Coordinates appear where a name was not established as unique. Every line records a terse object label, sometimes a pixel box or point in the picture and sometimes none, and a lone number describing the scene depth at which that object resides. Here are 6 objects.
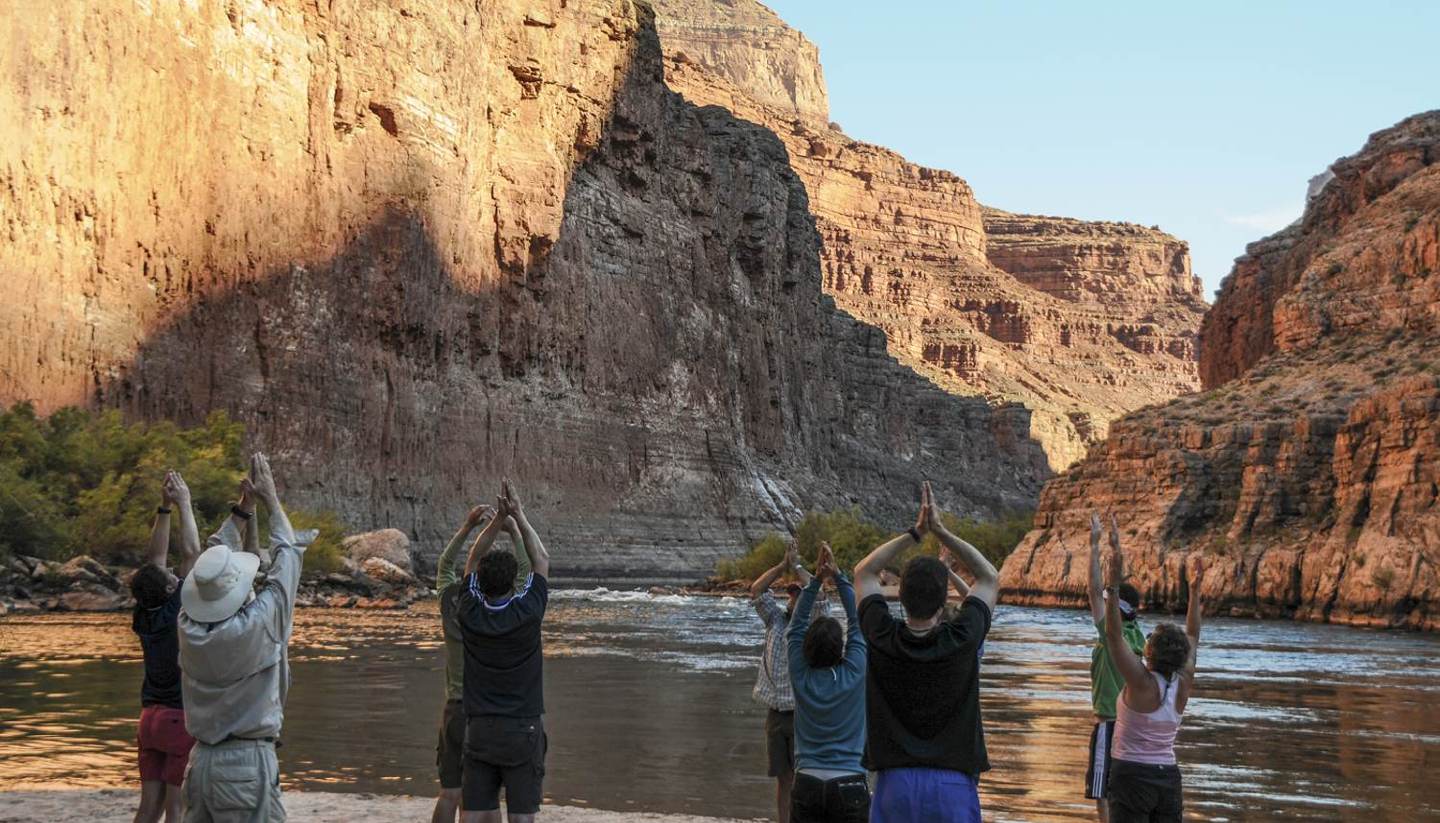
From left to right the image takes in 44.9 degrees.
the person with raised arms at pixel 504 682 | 9.97
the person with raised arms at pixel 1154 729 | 9.77
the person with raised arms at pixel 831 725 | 9.37
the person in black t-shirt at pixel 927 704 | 8.23
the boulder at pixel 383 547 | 77.00
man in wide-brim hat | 8.70
